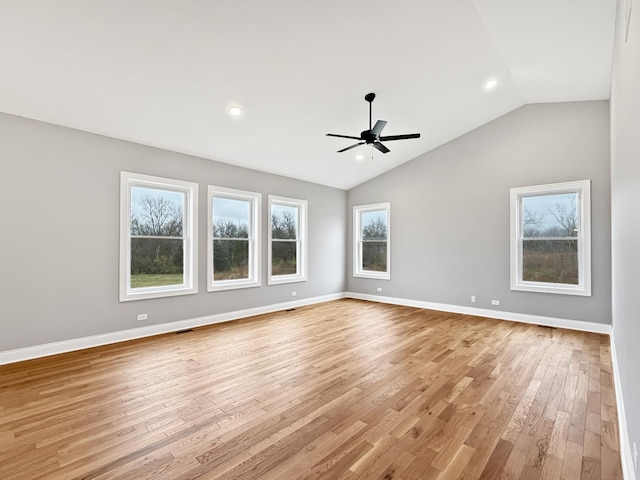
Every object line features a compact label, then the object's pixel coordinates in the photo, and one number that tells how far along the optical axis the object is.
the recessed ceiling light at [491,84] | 4.54
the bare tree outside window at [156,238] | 4.62
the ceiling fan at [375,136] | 3.99
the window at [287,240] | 6.43
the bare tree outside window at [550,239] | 5.05
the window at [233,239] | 5.45
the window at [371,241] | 7.31
